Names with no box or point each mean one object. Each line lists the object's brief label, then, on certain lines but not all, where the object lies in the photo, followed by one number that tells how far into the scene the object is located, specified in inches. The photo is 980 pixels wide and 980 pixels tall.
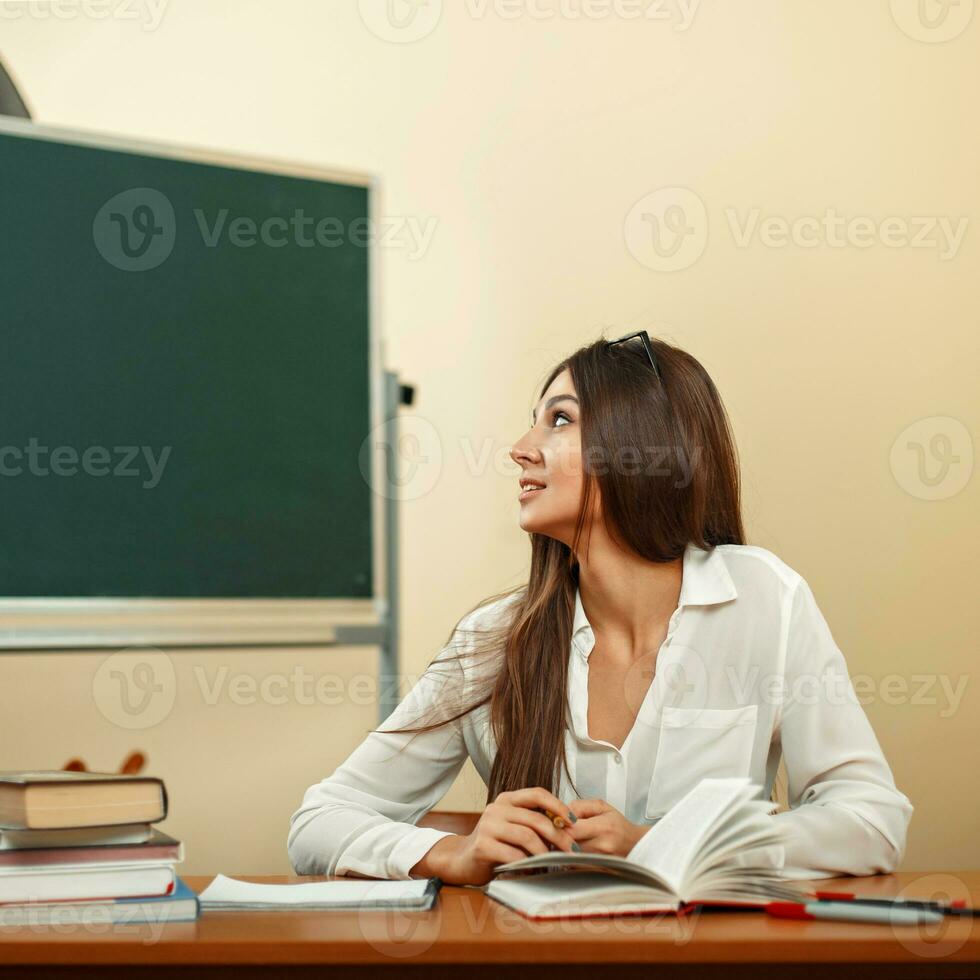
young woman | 56.6
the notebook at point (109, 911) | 33.8
